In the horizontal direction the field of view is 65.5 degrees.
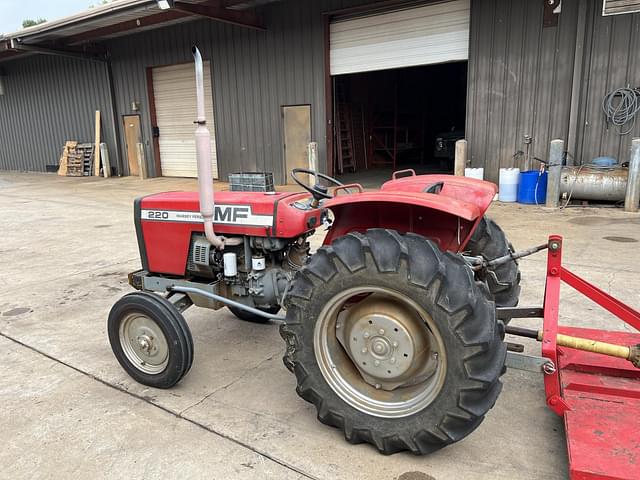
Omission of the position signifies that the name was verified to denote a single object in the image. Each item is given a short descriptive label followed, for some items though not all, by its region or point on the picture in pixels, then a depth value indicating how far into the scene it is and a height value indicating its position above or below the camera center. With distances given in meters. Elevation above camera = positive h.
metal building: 8.64 +1.52
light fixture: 9.93 +2.79
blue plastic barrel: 8.53 -0.85
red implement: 1.85 -1.15
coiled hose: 8.12 +0.45
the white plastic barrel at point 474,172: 9.26 -0.62
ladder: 14.59 +0.18
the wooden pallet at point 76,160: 16.91 -0.41
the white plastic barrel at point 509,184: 8.85 -0.82
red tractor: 1.95 -0.73
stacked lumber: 17.23 -0.27
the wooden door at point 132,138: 15.54 +0.26
